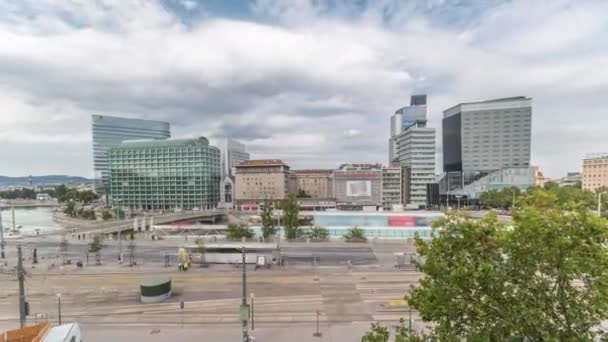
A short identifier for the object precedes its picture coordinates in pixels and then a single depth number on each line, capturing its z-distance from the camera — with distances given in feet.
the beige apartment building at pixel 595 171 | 482.69
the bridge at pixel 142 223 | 220.02
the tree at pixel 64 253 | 128.29
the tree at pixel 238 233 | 179.42
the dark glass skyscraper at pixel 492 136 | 474.90
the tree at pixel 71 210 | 362.33
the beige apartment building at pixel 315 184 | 547.90
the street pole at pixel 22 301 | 50.85
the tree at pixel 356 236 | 173.99
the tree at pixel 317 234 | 181.27
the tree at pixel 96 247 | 141.39
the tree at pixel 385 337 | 26.99
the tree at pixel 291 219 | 178.29
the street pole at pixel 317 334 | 60.29
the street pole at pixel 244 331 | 52.01
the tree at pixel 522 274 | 24.30
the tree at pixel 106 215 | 320.74
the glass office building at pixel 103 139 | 637.71
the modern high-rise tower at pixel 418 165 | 421.59
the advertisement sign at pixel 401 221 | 221.87
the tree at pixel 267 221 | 169.17
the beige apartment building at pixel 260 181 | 460.96
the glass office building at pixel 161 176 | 414.41
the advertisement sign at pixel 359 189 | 388.98
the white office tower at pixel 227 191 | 452.76
